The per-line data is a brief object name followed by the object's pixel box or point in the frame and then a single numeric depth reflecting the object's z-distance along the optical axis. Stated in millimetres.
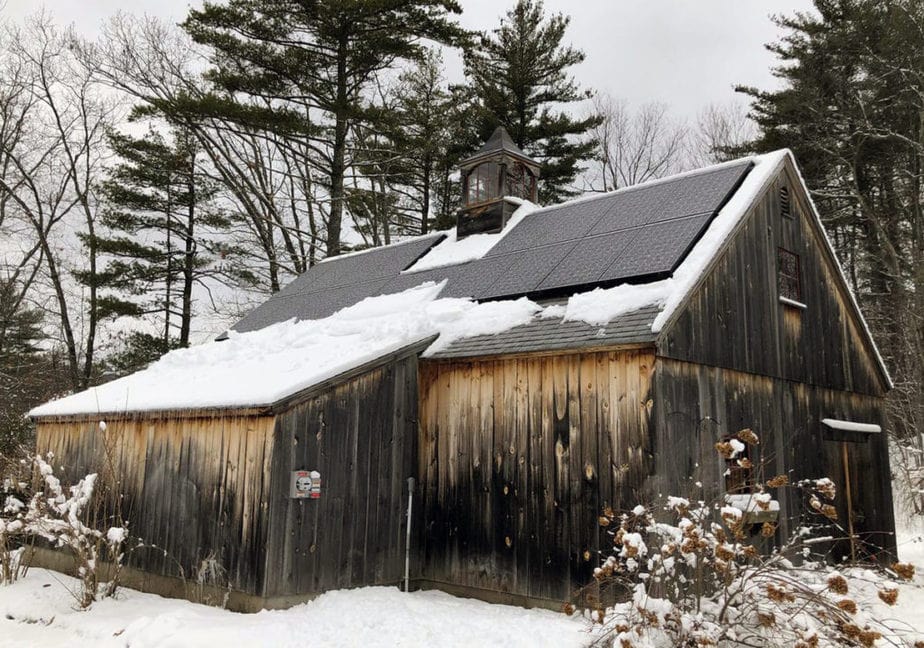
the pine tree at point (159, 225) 22750
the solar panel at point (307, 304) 13117
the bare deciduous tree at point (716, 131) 25719
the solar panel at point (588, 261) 9180
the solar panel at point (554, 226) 11031
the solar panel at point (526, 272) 9883
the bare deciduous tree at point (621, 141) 26703
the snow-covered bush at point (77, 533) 8156
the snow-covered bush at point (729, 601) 5332
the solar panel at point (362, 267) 14109
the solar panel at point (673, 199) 9641
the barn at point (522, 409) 7871
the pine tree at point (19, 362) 20953
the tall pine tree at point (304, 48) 18594
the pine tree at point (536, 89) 23359
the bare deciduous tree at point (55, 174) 22297
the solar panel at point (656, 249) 8445
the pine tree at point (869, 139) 18344
